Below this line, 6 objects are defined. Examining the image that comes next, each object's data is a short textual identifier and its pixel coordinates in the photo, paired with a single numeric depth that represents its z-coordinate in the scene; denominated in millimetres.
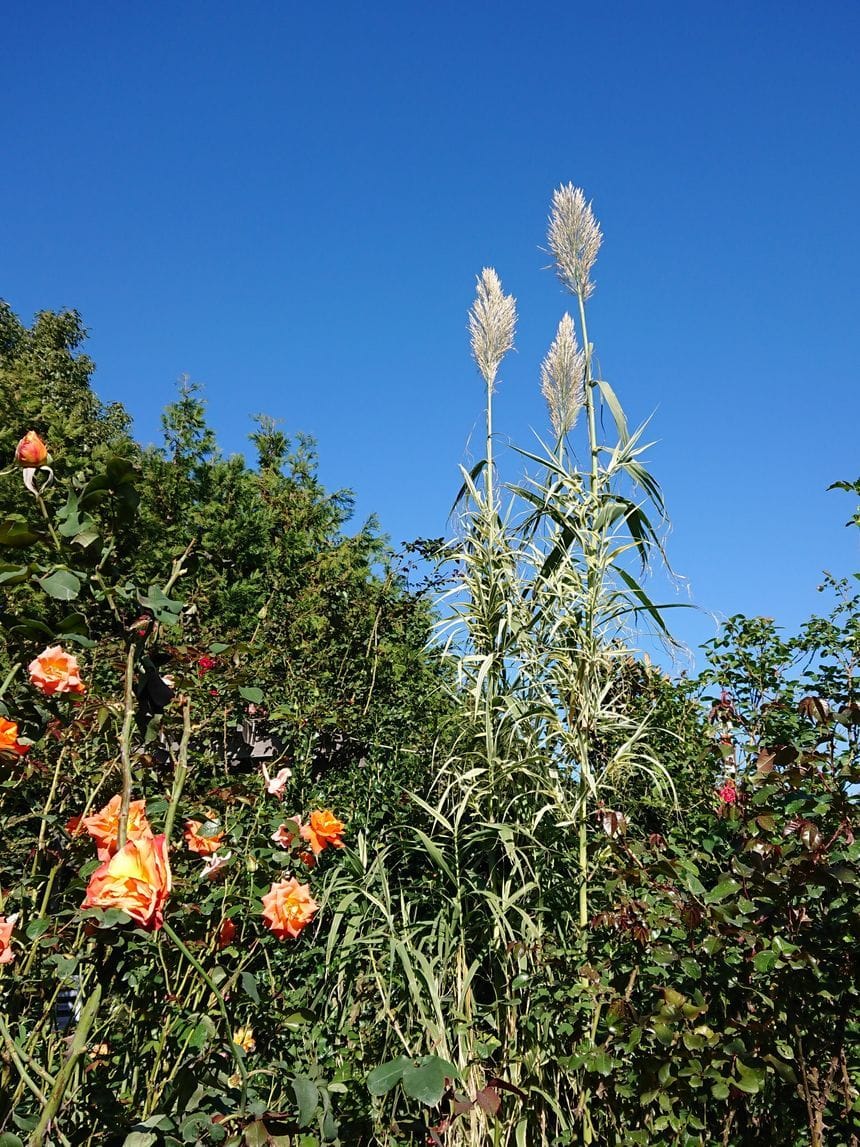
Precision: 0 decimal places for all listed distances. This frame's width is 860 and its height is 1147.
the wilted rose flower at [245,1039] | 1884
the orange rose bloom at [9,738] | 1138
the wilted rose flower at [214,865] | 1569
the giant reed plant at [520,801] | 2031
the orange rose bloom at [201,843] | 1542
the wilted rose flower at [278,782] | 2132
